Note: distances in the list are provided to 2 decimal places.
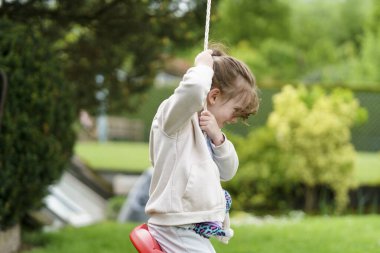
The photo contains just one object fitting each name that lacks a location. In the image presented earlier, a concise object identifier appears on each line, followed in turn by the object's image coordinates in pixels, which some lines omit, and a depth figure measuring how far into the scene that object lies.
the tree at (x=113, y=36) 9.41
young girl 3.76
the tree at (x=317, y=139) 15.10
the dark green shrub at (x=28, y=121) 7.74
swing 3.91
